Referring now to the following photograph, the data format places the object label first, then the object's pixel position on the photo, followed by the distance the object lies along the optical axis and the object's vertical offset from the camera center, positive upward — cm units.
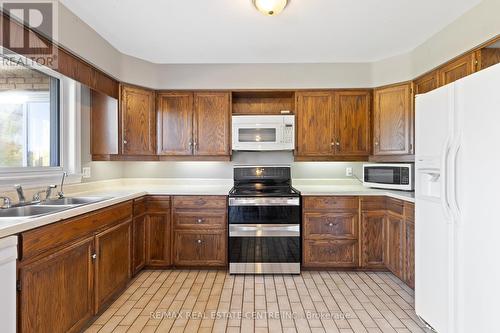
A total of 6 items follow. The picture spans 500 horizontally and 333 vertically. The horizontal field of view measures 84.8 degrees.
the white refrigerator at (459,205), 137 -23
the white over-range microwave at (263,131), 327 +41
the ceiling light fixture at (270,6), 198 +118
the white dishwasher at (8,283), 124 -55
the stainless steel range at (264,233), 293 -73
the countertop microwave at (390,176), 286 -12
